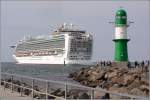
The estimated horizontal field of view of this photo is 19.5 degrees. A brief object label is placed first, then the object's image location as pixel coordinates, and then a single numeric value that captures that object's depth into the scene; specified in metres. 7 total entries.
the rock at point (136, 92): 22.29
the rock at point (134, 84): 27.00
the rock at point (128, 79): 31.02
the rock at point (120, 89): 24.88
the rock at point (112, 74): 36.76
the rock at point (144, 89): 23.12
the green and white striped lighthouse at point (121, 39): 46.28
